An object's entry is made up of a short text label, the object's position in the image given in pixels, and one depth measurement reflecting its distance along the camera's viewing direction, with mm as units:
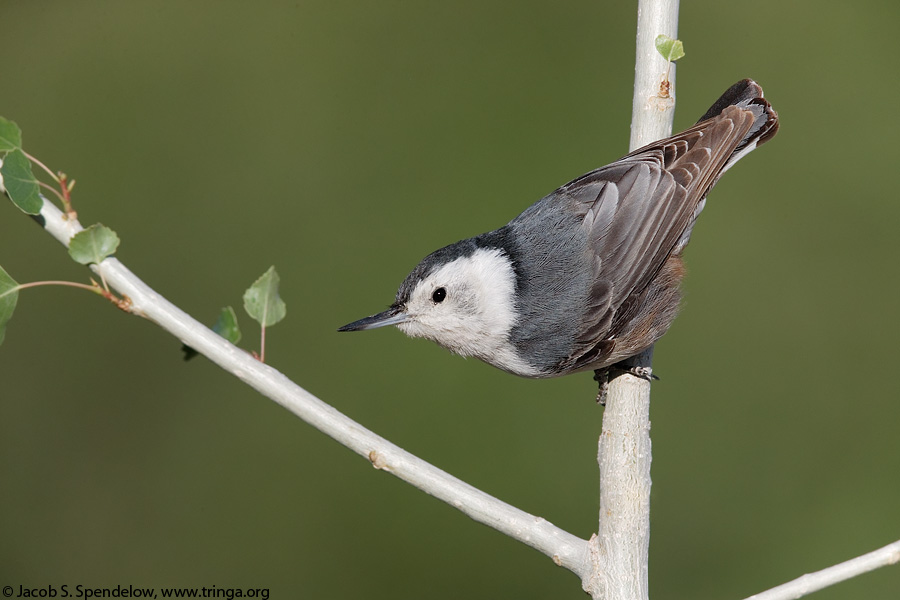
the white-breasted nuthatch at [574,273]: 3838
